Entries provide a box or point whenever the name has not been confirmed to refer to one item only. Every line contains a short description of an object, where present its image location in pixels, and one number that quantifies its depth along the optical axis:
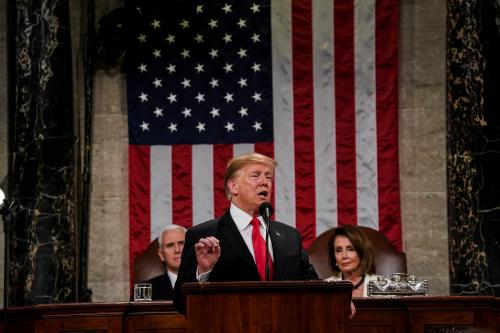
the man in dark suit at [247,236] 11.85
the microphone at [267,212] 11.19
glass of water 15.39
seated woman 17.92
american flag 22.14
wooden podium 10.34
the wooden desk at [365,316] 14.23
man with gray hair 18.52
